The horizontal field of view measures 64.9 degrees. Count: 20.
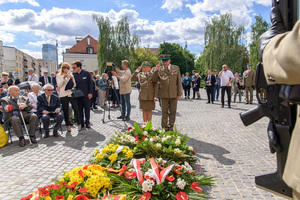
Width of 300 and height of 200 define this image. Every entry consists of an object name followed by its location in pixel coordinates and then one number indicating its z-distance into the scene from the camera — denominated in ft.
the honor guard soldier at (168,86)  21.98
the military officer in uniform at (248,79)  45.52
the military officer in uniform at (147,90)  23.69
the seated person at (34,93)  27.04
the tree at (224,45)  105.40
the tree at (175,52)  237.86
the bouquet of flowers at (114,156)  11.44
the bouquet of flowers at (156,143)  11.97
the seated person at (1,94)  26.01
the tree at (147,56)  200.03
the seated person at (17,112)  21.16
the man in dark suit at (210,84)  50.47
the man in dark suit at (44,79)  43.52
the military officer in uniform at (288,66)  3.67
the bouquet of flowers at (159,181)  9.21
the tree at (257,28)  103.33
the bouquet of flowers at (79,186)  8.66
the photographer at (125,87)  29.16
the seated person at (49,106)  24.53
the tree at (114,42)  115.96
